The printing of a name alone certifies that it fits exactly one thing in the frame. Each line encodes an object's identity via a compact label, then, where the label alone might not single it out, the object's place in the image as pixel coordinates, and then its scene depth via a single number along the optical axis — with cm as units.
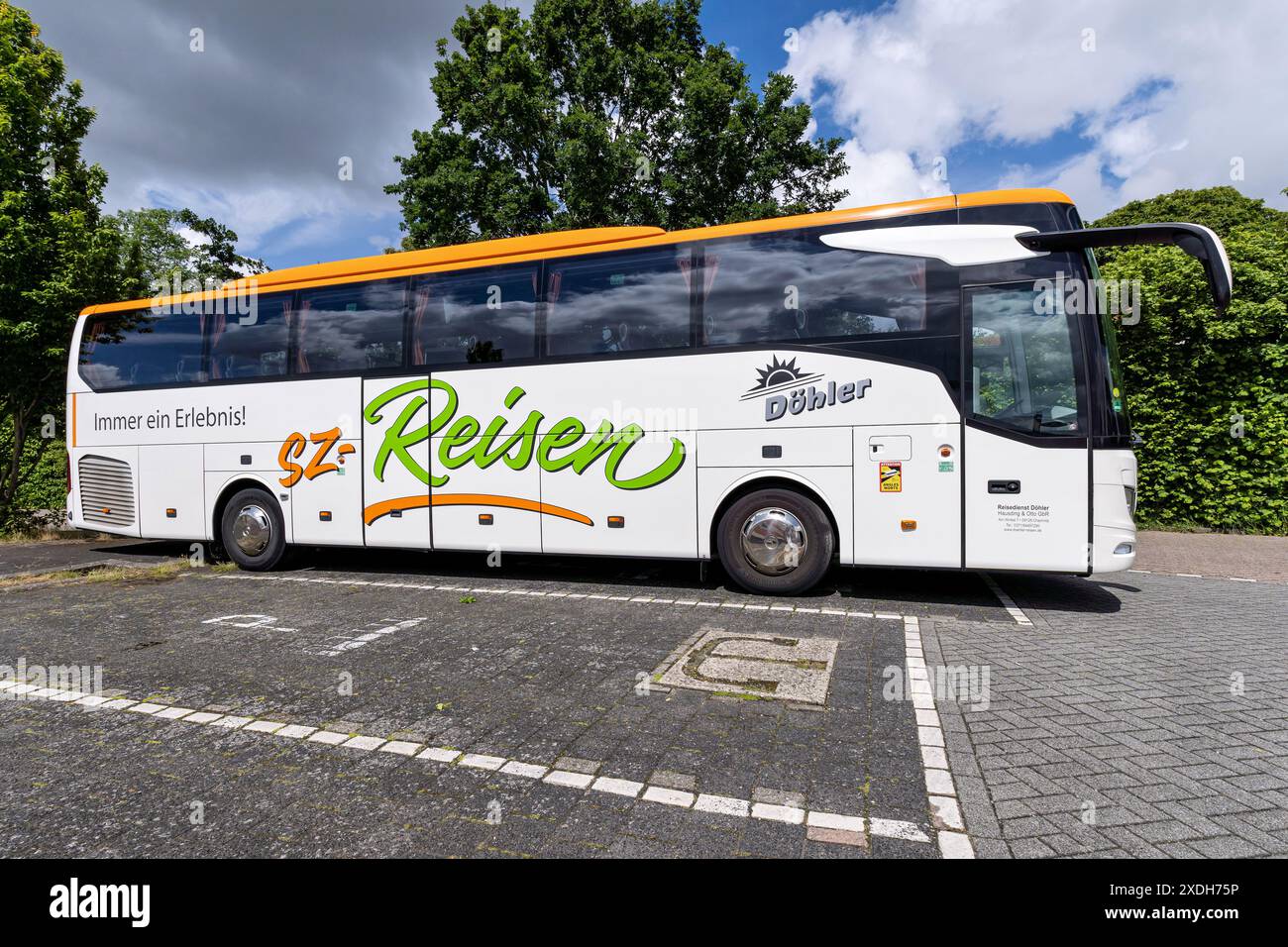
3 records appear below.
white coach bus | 632
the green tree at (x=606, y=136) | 2006
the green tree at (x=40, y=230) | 1223
